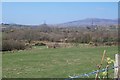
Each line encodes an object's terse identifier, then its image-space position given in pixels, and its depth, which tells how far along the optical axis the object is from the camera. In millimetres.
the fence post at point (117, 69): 5039
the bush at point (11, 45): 20781
